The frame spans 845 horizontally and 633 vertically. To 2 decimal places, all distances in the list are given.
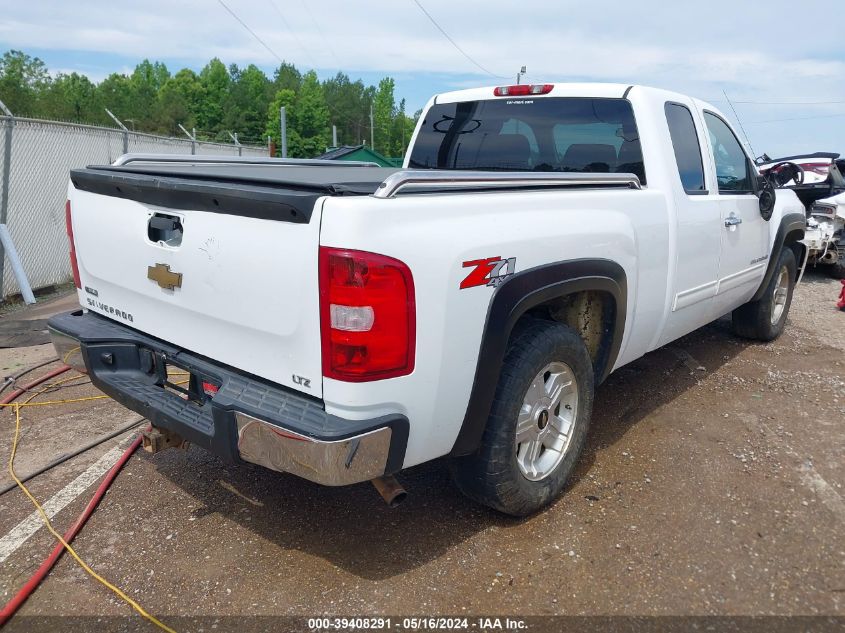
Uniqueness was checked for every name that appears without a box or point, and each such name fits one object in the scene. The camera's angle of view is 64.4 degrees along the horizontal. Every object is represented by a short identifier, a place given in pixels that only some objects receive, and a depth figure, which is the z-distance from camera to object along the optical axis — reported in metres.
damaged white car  9.52
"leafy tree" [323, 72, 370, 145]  114.94
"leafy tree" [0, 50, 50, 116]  74.74
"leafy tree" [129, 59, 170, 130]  92.44
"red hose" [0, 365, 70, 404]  4.55
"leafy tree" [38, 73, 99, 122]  74.06
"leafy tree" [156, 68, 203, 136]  91.62
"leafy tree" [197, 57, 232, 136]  109.12
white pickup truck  2.24
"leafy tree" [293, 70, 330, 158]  100.62
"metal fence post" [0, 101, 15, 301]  7.83
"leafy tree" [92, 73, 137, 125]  92.35
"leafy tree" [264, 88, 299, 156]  98.31
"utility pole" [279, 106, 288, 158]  29.20
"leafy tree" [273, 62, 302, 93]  116.94
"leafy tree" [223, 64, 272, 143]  106.25
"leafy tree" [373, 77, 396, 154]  114.38
